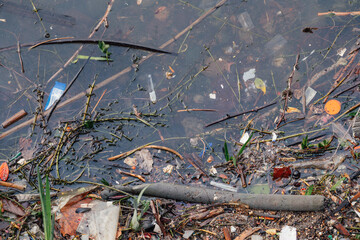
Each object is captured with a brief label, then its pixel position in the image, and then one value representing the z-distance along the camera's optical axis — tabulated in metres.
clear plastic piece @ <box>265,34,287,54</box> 6.13
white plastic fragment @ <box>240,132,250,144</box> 5.80
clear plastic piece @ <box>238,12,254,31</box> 6.22
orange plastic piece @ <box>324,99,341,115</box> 5.77
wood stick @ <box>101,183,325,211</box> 5.20
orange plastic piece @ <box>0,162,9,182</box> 5.83
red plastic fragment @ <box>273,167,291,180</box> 5.54
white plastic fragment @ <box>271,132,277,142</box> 5.76
